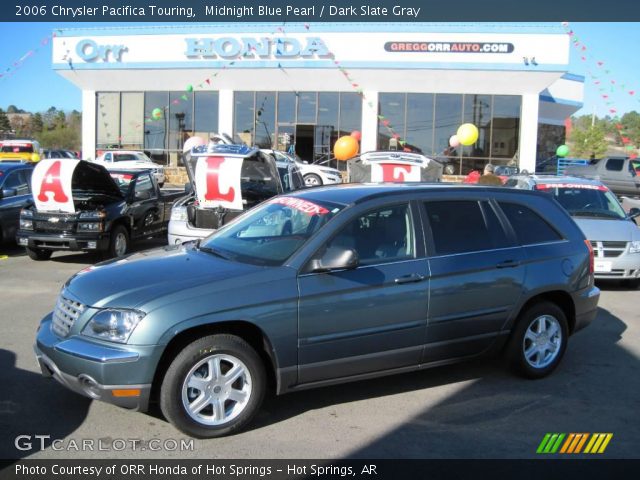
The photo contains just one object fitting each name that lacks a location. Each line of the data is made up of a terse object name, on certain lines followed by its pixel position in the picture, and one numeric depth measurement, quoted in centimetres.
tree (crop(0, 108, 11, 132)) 7068
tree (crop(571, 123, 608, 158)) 5709
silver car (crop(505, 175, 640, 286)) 891
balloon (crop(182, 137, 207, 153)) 1412
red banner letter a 999
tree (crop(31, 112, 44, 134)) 6754
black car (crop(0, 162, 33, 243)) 1146
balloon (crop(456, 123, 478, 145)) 1884
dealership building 2547
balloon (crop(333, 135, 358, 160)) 1516
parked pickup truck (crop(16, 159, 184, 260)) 1002
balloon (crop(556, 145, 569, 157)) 3196
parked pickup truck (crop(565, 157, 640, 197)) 2173
